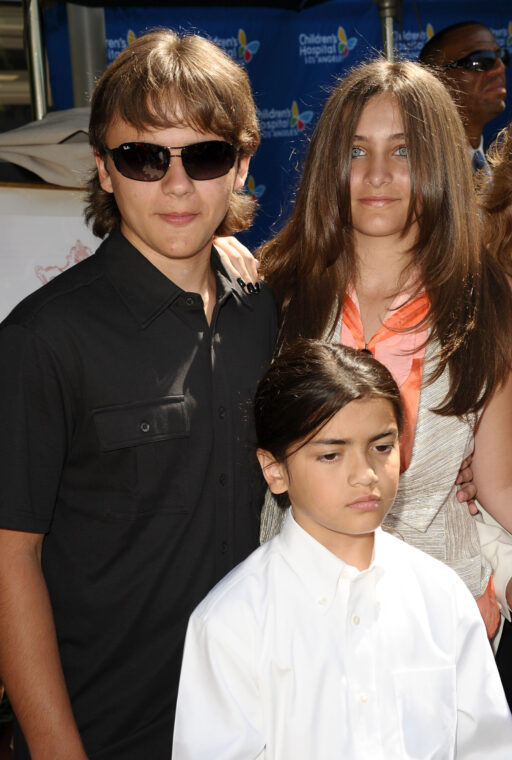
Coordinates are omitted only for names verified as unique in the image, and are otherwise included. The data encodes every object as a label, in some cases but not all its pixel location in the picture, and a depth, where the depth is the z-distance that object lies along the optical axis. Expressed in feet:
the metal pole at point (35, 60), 11.44
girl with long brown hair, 7.11
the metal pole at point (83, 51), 13.33
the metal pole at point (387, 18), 13.91
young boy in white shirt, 5.53
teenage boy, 5.64
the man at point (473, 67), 16.85
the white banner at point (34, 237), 10.39
